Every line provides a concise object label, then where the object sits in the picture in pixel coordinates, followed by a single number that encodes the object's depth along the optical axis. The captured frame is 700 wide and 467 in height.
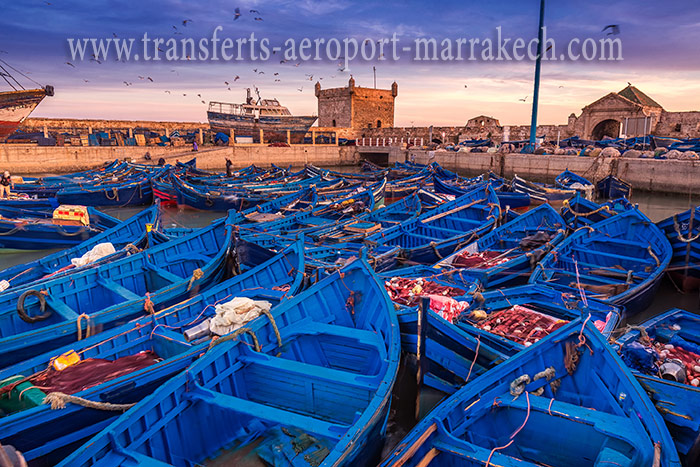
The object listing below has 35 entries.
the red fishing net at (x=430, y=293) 6.59
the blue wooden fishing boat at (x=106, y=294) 5.82
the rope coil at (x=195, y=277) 7.58
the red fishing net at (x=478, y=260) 9.25
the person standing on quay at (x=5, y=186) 16.81
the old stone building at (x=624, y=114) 37.03
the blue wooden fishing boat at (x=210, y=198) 19.52
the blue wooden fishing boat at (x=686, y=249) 9.72
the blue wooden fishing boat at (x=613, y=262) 8.02
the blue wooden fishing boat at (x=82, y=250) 8.37
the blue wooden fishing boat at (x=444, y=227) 10.44
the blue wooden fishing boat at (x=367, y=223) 11.16
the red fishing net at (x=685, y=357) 5.19
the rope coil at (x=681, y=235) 9.61
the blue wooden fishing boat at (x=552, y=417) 3.59
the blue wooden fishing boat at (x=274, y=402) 3.75
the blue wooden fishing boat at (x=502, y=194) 19.25
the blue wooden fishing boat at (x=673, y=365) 4.10
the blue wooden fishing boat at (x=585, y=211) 12.78
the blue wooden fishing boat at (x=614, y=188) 21.69
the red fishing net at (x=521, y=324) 6.00
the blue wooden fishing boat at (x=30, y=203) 15.45
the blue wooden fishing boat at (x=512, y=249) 8.73
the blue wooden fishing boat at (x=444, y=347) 5.29
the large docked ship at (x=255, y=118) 45.22
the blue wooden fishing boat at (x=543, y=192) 19.89
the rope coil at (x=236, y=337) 4.88
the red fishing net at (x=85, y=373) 4.57
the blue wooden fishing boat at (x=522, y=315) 5.73
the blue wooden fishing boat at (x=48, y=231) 12.90
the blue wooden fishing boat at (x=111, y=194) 18.92
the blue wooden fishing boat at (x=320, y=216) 10.26
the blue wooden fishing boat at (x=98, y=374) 3.87
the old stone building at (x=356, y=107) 54.22
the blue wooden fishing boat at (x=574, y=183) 20.31
